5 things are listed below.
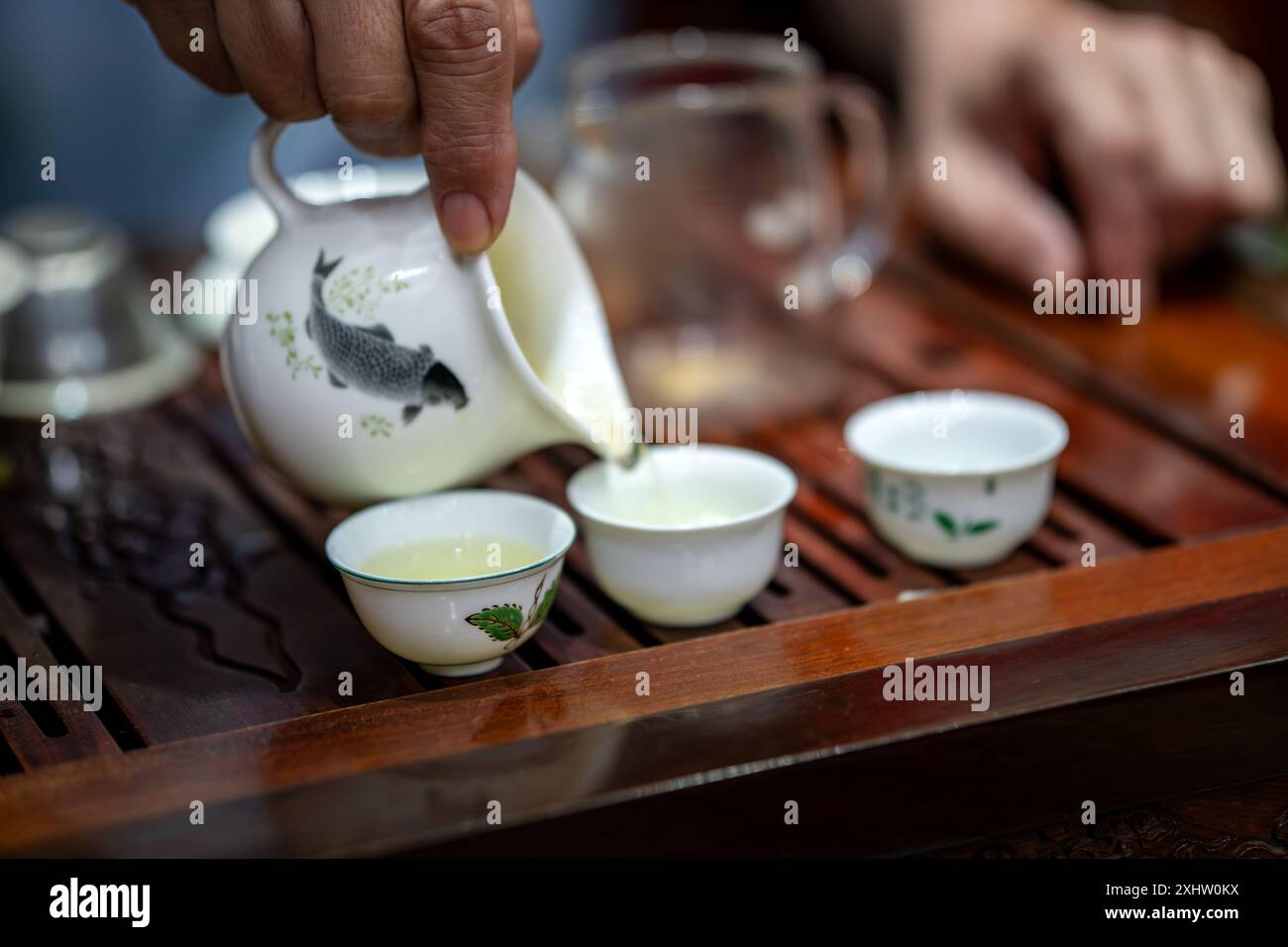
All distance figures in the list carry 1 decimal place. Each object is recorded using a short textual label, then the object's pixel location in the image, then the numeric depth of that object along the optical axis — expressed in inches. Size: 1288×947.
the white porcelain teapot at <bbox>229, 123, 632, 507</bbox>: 26.6
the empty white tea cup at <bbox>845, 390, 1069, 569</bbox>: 28.2
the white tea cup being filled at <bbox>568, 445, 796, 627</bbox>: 26.6
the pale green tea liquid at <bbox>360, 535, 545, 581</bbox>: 26.7
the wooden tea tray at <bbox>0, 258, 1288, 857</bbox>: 23.9
